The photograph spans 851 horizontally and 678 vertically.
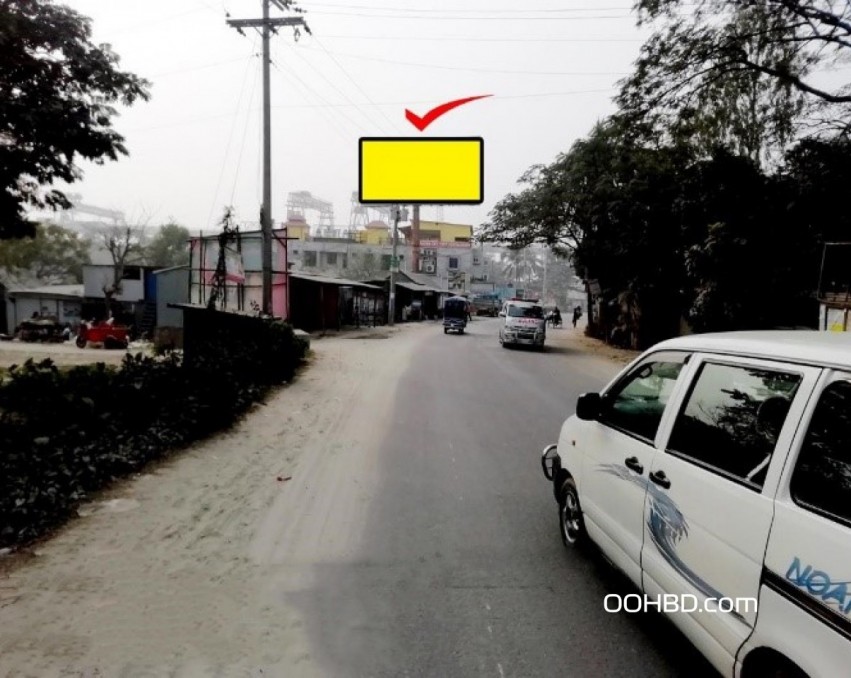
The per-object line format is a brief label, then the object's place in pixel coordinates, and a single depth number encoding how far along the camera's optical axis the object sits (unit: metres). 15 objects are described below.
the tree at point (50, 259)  38.50
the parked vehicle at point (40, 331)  27.41
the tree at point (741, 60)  12.49
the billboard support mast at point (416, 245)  60.64
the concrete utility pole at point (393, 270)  33.31
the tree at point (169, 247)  51.85
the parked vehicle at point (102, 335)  23.83
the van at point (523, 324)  21.70
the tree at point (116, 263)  32.84
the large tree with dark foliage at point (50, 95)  11.12
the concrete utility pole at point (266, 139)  16.72
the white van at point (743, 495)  1.80
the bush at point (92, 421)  4.66
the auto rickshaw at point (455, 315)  30.64
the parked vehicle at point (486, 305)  66.44
